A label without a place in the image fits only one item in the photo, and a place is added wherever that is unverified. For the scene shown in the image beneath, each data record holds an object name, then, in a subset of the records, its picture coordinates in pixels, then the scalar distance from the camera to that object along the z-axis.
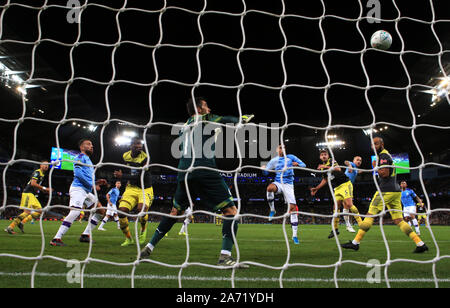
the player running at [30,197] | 7.63
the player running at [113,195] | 11.60
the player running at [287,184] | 6.96
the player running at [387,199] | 5.02
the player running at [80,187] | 5.39
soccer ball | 4.27
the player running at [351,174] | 8.50
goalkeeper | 3.56
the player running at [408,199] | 11.19
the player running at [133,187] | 6.08
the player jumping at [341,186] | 7.82
